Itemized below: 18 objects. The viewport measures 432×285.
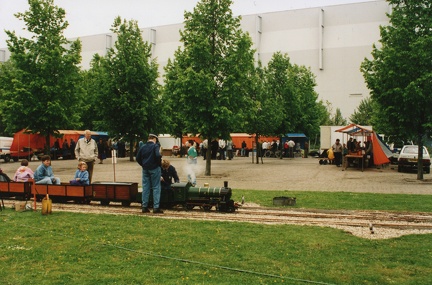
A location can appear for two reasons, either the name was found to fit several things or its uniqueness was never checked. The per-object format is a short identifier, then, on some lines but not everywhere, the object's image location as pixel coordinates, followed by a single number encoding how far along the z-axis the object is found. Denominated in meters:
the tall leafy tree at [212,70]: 23.55
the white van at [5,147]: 39.34
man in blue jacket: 12.22
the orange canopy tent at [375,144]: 31.14
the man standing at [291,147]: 48.94
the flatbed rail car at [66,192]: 13.92
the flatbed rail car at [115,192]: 13.55
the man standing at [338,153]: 34.09
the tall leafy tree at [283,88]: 45.12
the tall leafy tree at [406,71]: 20.64
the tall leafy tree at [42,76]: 26.61
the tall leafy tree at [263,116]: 37.59
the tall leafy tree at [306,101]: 51.72
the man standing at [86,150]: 16.03
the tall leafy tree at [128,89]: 36.88
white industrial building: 58.91
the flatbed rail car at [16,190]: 14.65
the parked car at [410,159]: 28.18
